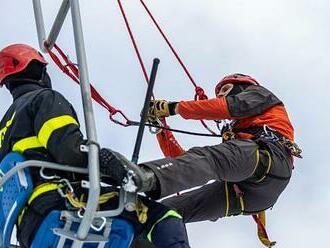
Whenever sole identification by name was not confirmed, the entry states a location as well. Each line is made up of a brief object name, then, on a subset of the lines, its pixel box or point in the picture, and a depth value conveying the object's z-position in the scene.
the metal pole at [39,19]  6.11
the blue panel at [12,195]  4.71
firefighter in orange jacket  5.90
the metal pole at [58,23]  5.69
